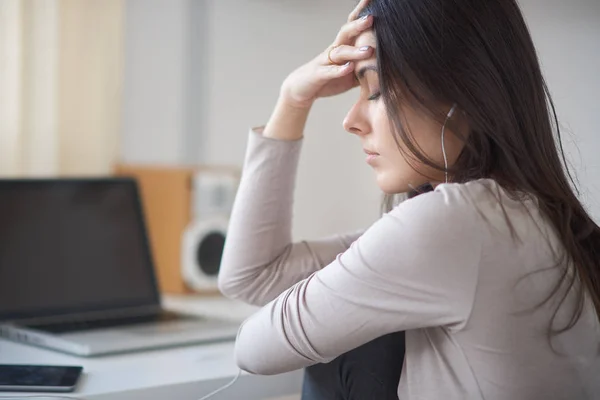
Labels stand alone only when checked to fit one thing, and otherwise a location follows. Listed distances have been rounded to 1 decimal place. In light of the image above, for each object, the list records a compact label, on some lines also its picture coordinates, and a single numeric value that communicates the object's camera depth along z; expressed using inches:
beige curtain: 96.9
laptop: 82.5
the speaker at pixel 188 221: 97.9
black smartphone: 68.6
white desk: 70.3
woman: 61.2
